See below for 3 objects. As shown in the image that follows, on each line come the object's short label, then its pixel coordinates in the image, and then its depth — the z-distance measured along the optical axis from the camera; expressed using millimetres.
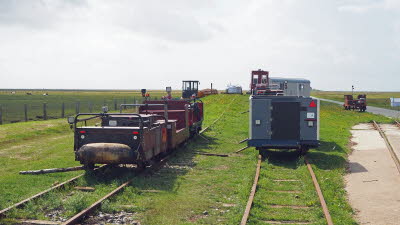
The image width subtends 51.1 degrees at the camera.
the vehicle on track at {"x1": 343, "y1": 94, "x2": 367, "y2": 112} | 46062
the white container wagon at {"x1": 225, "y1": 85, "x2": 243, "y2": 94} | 72069
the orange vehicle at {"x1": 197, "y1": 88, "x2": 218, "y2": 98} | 64113
